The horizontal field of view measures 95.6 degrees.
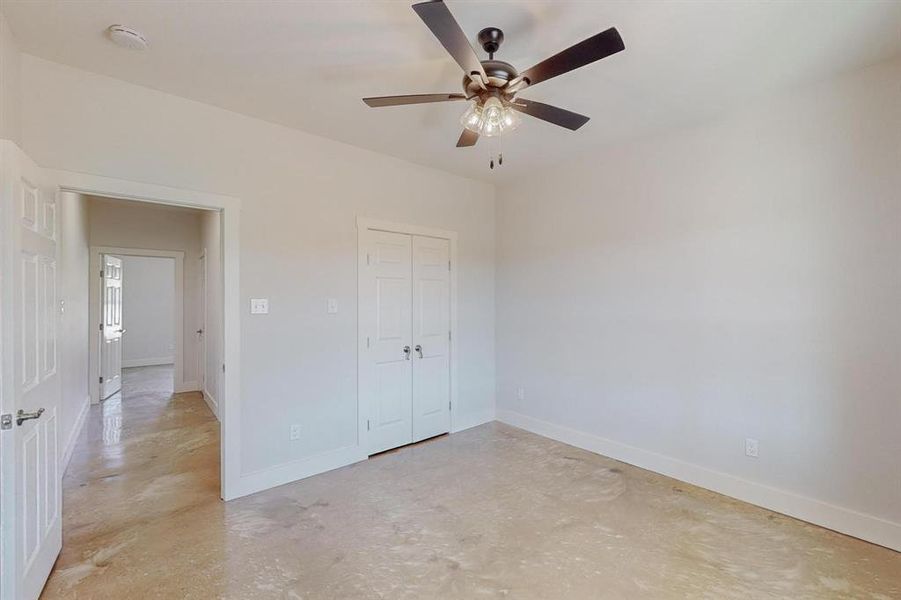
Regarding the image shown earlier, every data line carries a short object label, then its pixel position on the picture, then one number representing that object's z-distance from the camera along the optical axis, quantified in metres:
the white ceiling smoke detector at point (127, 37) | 2.06
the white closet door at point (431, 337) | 4.16
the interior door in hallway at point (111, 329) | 5.83
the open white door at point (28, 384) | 1.66
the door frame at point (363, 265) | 3.67
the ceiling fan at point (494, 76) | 1.52
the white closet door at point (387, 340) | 3.75
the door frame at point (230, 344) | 2.94
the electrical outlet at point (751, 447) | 2.89
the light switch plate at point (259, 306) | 3.08
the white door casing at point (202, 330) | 5.90
